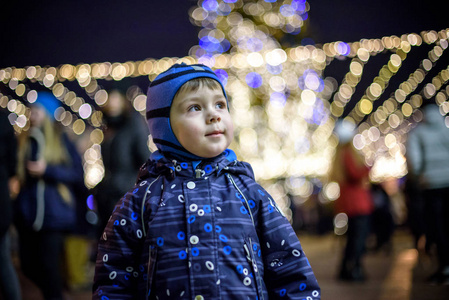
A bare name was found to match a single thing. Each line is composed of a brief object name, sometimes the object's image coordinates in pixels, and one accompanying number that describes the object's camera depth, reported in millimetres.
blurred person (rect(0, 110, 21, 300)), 3447
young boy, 1705
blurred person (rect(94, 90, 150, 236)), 4332
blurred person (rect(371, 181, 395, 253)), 10133
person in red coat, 6379
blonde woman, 3775
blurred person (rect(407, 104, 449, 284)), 5543
